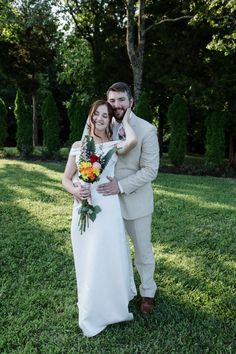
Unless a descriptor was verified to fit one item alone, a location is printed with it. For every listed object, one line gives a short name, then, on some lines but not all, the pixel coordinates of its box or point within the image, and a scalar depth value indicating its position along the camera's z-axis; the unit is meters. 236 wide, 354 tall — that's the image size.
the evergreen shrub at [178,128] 13.30
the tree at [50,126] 14.55
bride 3.23
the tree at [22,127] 14.65
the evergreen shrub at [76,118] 14.18
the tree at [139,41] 13.27
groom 3.24
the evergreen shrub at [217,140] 13.17
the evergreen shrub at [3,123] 15.09
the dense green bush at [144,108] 13.56
